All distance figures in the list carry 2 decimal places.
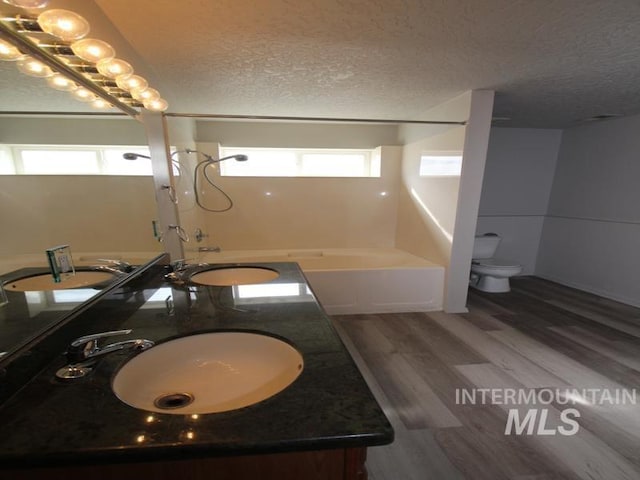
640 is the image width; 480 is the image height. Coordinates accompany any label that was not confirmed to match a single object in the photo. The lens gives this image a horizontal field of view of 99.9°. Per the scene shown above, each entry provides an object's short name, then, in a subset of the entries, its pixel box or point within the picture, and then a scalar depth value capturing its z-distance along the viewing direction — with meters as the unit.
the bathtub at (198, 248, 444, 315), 2.66
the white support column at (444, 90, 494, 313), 2.30
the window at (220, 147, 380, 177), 3.41
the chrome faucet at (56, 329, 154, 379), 0.66
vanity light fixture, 0.74
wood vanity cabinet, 0.48
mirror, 0.73
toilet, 3.24
